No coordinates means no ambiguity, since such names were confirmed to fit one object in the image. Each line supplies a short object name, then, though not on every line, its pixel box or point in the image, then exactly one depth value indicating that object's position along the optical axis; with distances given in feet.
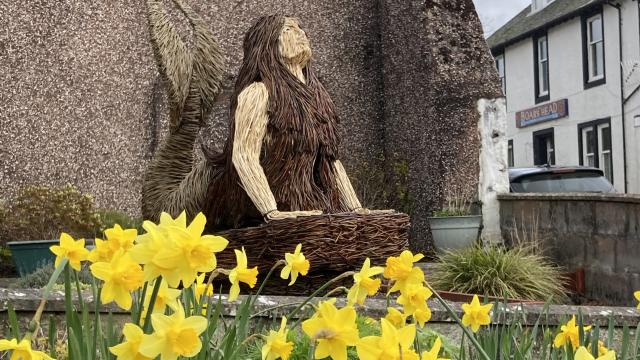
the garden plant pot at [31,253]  22.85
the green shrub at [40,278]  18.05
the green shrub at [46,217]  25.58
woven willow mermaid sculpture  13.76
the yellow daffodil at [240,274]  5.43
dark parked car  33.53
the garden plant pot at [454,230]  29.84
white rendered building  68.18
